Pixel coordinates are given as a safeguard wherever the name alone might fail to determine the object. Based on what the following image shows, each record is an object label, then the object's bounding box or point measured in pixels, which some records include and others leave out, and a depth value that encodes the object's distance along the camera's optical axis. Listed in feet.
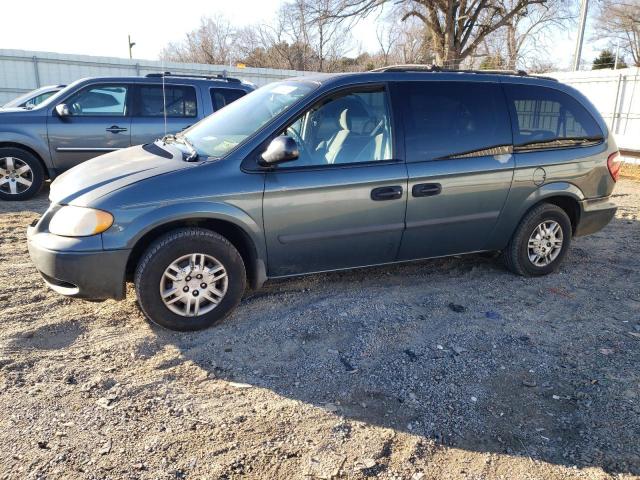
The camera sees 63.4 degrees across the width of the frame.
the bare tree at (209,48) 142.51
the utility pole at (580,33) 67.10
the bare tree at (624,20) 134.32
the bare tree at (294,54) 129.80
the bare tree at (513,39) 93.47
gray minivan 11.39
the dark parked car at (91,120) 24.90
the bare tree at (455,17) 87.30
